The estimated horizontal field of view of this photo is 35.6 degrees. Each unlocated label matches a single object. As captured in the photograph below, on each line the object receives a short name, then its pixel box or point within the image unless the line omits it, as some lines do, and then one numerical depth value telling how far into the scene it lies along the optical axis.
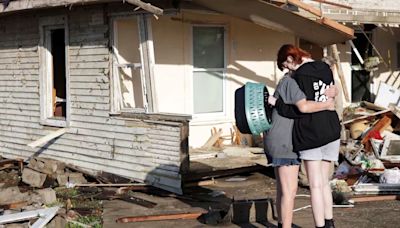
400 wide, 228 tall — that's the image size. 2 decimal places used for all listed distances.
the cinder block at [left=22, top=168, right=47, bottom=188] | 9.95
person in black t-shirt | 5.74
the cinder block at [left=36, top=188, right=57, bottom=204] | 8.40
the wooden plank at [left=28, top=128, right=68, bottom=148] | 10.70
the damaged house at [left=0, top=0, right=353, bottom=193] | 9.17
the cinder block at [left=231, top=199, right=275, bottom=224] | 7.19
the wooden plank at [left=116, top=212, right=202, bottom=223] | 7.52
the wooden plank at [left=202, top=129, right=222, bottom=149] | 11.27
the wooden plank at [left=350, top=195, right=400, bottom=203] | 8.20
